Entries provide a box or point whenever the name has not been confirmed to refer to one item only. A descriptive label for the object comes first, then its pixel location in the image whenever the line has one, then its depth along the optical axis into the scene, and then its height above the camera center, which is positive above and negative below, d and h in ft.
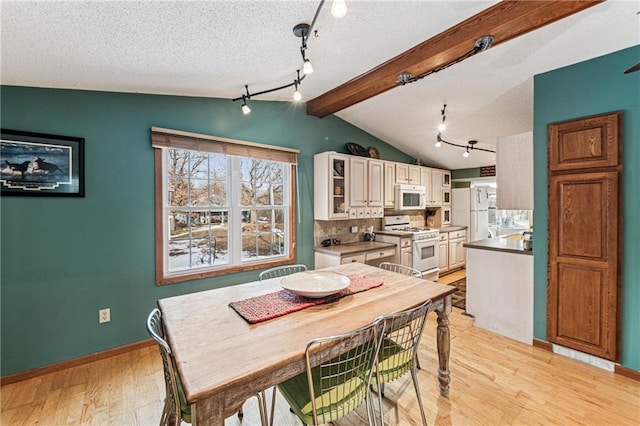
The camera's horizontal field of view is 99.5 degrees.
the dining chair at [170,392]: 3.85 -2.80
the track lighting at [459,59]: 6.45 +3.98
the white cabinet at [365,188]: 13.24 +1.05
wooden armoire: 7.23 -0.77
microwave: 15.42 +0.68
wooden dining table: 3.26 -1.99
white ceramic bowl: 5.49 -1.68
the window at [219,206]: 9.22 +0.12
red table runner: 4.93 -1.91
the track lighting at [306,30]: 4.33 +3.76
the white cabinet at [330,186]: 12.28 +1.07
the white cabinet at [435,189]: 18.12 +1.28
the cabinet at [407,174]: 15.58 +2.04
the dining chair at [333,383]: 4.01 -2.98
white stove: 14.49 -2.01
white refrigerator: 19.03 -0.24
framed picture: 6.83 +1.22
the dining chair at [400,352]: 4.91 -2.92
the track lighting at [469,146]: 14.52 +3.47
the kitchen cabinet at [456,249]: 17.76 -2.81
